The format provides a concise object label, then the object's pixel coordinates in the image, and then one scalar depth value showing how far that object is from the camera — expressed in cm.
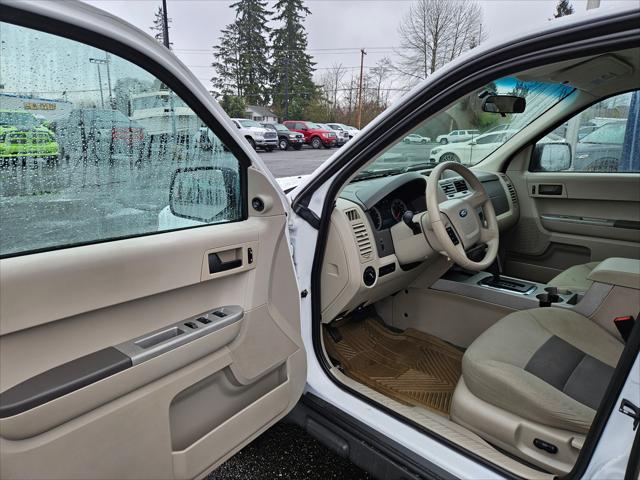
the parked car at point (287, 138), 2167
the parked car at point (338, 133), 2213
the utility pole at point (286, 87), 3819
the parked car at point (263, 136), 1916
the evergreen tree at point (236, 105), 3092
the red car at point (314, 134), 2214
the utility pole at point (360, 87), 2728
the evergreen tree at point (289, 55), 3909
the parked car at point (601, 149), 278
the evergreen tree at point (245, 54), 3866
